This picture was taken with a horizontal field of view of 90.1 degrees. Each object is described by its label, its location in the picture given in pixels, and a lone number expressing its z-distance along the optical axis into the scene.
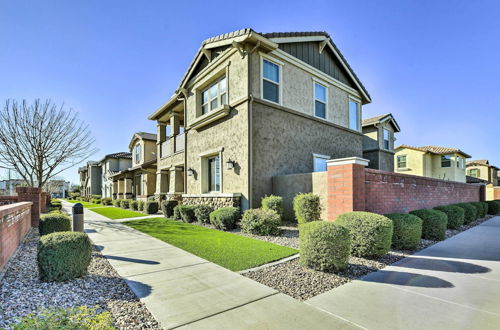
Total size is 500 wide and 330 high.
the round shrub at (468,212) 11.76
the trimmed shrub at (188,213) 12.10
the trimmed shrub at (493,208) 16.38
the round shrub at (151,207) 16.53
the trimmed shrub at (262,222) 8.59
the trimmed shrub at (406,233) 6.66
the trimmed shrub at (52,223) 7.60
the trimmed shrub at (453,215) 10.16
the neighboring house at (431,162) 29.00
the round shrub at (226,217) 9.69
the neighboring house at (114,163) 36.94
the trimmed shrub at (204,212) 11.46
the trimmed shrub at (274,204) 9.76
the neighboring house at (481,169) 42.62
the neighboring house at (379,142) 20.32
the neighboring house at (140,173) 22.91
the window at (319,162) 13.55
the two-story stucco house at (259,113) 11.09
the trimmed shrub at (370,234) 5.67
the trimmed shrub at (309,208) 8.99
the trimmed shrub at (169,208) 14.16
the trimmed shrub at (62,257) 4.29
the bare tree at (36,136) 12.99
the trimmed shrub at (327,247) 4.87
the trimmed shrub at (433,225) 8.02
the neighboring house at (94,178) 45.27
